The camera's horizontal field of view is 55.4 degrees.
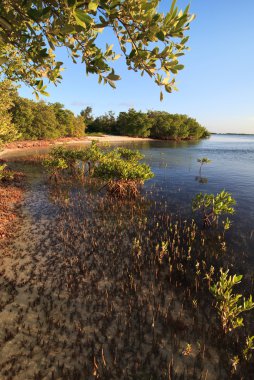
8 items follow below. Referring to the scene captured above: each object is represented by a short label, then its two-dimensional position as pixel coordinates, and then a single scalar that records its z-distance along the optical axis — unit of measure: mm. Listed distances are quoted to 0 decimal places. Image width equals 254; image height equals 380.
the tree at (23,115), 56531
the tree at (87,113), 132675
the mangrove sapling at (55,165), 22280
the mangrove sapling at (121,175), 17438
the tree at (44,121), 60938
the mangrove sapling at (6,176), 22002
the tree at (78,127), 80969
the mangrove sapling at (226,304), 5877
